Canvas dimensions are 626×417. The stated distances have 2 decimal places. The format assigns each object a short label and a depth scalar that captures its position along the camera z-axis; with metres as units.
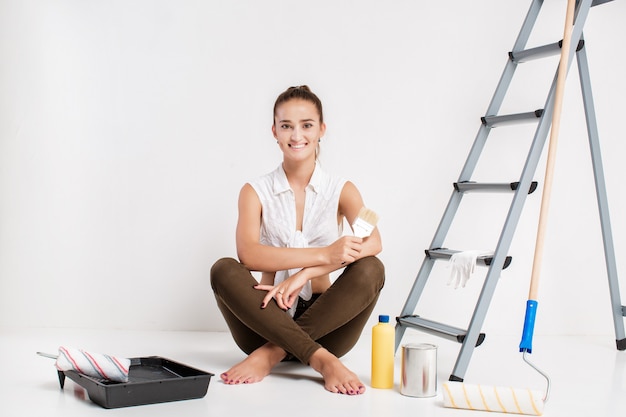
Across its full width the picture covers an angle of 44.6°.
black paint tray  2.14
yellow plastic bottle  2.41
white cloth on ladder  2.69
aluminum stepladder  2.61
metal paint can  2.30
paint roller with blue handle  2.13
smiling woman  2.53
